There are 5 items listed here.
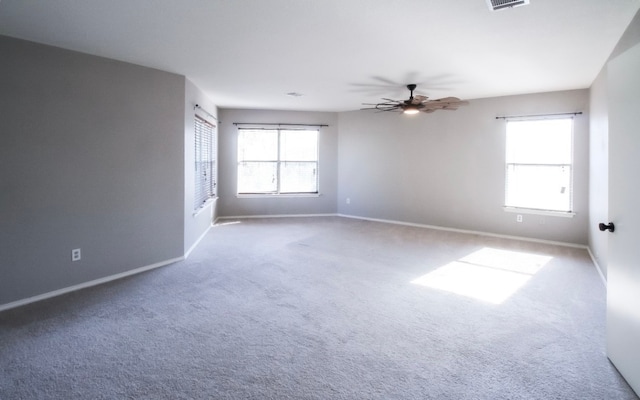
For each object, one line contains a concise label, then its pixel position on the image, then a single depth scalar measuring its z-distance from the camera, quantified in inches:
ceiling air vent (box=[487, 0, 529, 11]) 94.3
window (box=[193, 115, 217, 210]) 215.3
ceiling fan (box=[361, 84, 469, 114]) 169.5
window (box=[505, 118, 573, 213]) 211.9
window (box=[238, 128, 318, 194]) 302.4
